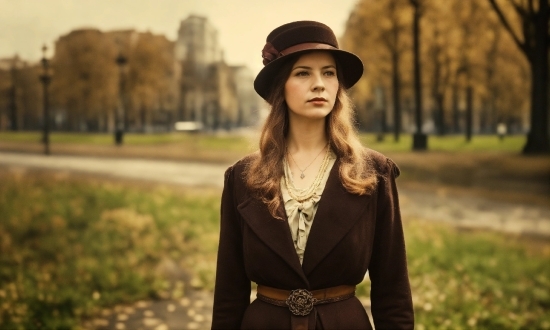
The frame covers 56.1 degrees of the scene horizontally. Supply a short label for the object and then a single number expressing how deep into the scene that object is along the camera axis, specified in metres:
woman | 1.83
